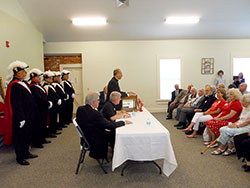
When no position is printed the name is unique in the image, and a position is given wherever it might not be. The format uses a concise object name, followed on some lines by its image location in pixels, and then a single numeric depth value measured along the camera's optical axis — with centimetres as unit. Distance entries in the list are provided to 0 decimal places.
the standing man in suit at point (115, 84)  383
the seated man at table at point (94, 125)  257
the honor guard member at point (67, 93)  569
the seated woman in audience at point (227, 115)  339
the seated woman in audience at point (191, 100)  525
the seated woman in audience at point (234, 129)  304
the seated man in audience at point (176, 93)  652
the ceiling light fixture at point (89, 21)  580
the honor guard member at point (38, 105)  384
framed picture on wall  733
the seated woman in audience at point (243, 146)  269
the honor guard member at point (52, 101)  461
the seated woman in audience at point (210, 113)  399
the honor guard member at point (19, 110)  297
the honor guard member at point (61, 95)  507
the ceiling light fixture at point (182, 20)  587
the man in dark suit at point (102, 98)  508
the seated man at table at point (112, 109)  306
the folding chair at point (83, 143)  259
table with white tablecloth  239
